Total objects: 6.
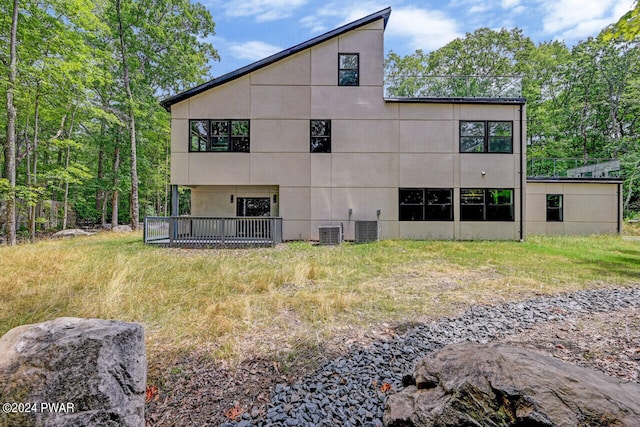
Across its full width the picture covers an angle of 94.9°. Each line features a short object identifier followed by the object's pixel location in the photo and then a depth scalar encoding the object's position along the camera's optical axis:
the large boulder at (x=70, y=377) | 1.96
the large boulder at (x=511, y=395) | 1.60
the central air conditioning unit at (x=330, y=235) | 12.02
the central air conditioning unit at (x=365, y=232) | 12.36
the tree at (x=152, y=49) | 18.31
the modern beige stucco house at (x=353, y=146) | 12.81
